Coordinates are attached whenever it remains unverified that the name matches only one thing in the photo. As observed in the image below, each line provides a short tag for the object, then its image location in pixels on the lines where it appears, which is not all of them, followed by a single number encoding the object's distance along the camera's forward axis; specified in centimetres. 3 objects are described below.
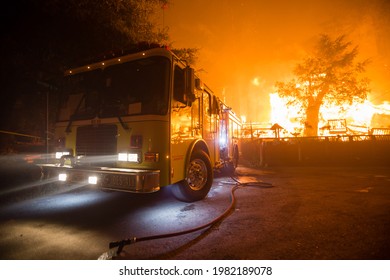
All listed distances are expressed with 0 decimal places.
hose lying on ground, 286
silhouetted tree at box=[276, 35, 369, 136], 2389
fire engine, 403
